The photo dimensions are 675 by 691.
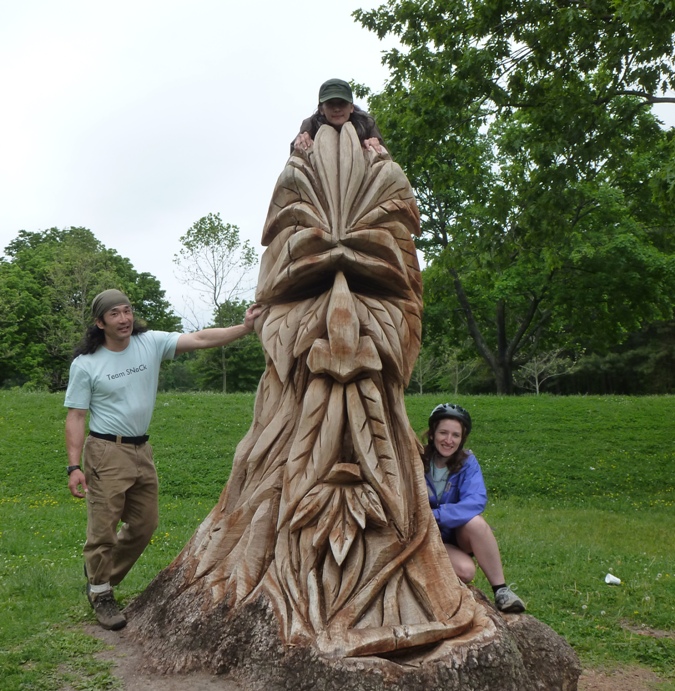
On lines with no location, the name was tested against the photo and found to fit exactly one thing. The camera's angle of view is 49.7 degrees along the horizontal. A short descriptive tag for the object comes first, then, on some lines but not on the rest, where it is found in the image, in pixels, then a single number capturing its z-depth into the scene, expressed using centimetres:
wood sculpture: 365
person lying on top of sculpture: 465
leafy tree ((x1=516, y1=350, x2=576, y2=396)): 3155
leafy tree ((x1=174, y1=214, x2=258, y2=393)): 2320
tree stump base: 333
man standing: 476
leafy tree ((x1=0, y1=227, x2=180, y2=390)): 2842
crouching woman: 420
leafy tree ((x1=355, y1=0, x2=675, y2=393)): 1020
